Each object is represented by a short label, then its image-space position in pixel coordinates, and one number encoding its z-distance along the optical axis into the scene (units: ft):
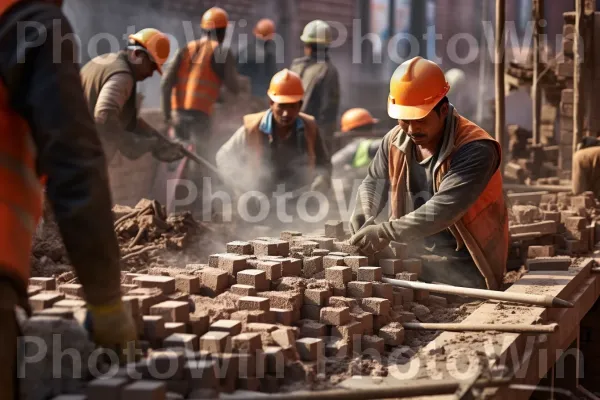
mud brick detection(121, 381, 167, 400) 19.38
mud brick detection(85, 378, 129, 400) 19.76
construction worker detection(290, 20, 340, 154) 74.69
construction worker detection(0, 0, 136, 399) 18.94
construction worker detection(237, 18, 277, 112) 119.85
